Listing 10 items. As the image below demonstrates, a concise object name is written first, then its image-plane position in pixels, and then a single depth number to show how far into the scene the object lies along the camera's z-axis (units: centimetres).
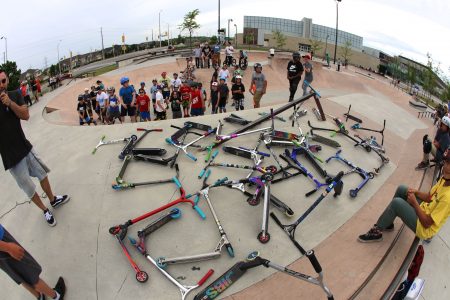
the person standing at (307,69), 1018
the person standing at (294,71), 973
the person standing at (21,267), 305
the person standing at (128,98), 1005
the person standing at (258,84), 1016
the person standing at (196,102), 982
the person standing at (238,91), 1041
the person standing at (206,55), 2128
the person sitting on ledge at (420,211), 356
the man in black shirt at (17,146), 406
